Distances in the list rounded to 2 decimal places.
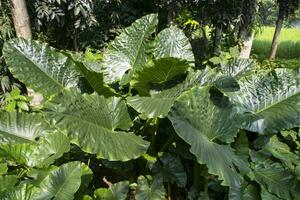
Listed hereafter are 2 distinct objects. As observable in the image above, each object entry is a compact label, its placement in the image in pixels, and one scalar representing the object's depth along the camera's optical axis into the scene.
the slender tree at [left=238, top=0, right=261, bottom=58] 4.62
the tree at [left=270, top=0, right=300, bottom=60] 6.48
